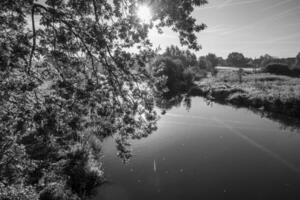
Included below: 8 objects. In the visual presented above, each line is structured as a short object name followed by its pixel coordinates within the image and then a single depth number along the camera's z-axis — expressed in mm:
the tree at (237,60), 126438
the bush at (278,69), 65375
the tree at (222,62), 136750
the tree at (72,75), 4465
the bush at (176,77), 53769
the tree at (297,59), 101888
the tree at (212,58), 117050
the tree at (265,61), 104194
